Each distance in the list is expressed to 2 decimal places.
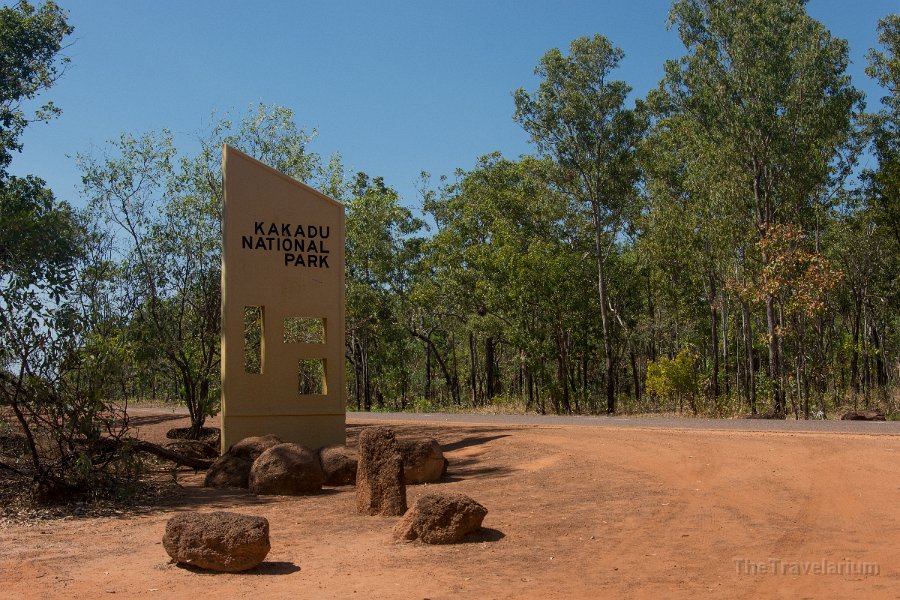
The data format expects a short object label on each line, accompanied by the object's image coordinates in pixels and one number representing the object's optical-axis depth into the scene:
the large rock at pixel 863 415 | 18.62
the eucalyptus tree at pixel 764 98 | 24.59
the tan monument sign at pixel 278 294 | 15.27
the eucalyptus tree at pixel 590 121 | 29.00
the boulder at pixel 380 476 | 9.72
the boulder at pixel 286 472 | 11.87
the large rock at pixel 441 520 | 7.94
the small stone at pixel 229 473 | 12.80
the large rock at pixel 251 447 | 13.30
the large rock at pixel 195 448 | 16.61
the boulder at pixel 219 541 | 7.01
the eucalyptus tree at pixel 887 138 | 27.79
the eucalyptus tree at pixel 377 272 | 37.19
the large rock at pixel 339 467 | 12.81
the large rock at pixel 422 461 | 12.19
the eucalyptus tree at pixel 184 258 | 19.86
